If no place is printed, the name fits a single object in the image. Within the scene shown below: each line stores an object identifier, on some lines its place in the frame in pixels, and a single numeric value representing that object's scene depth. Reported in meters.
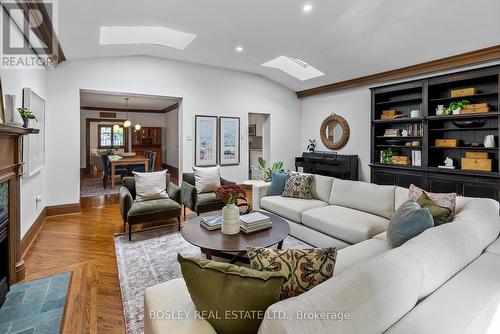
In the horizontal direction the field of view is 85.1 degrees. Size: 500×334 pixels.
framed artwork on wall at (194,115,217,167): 6.17
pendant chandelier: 8.34
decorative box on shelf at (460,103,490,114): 4.06
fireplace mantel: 2.32
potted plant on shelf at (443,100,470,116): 4.35
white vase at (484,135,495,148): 4.06
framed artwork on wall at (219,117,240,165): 6.50
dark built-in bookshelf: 4.12
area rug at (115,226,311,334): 2.18
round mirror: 6.41
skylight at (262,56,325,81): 6.15
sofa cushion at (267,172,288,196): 4.25
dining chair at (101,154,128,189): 7.04
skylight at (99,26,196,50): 4.24
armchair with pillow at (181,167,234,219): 4.20
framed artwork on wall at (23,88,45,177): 3.28
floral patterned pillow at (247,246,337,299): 1.20
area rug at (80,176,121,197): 6.32
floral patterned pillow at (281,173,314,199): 4.00
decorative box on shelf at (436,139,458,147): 4.45
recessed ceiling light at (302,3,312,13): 3.39
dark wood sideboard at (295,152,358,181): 6.12
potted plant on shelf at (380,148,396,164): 5.42
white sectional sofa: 0.93
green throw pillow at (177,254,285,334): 1.02
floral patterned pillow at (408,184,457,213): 2.36
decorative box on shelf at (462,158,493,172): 4.05
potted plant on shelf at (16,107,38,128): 2.83
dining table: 6.86
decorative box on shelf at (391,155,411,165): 5.12
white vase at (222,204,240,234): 2.62
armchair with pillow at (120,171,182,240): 3.54
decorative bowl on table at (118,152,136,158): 8.04
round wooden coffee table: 2.36
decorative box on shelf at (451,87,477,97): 4.21
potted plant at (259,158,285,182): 5.46
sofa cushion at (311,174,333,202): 3.92
